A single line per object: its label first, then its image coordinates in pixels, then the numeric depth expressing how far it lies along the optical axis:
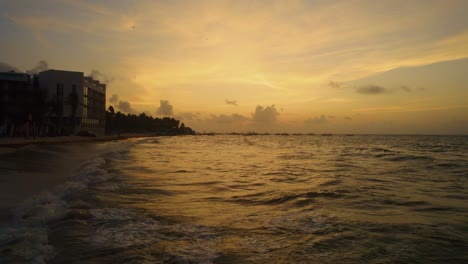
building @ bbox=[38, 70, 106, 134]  73.88
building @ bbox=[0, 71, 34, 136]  55.85
